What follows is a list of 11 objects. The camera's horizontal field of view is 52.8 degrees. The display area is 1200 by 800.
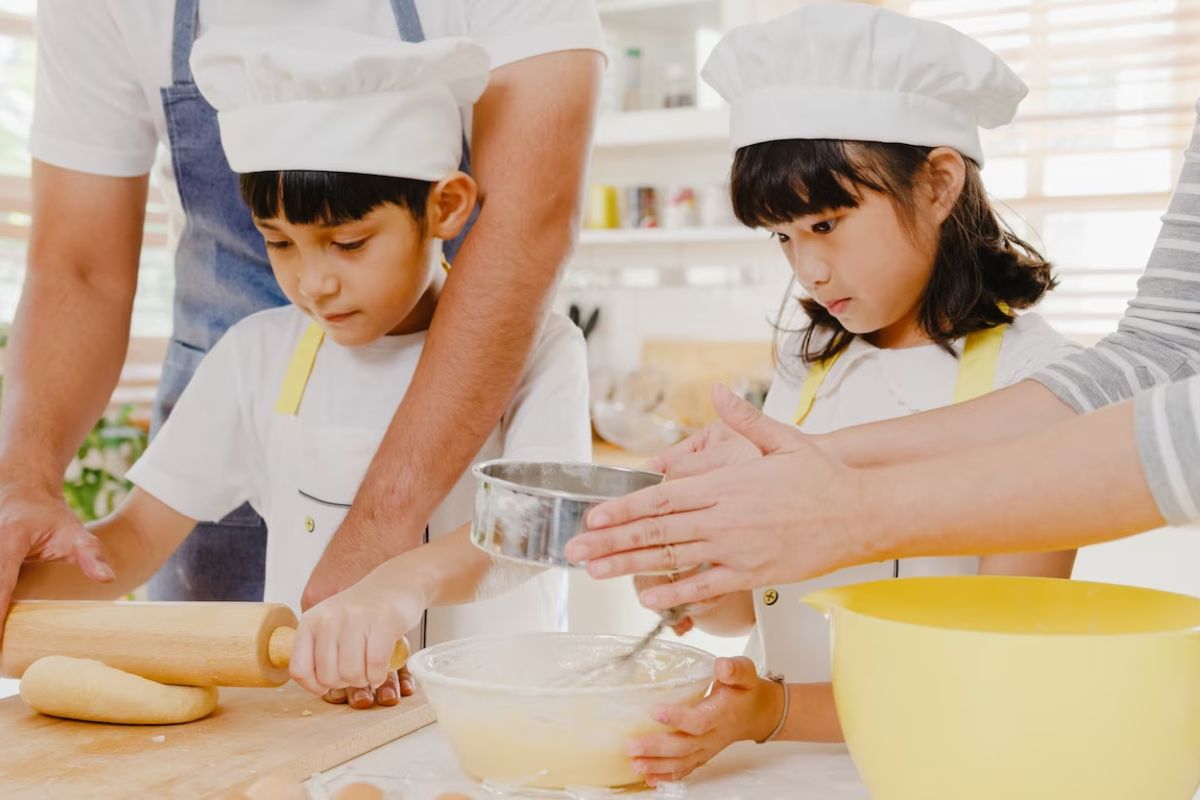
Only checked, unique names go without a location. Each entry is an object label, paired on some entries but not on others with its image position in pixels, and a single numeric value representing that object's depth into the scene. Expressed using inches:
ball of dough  39.2
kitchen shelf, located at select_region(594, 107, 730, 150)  124.1
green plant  100.3
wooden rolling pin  39.3
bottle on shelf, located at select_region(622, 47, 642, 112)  130.5
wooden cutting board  34.9
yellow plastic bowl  26.1
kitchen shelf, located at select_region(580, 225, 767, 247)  125.7
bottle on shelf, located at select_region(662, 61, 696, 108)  127.3
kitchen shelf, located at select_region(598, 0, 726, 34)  129.1
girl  46.7
